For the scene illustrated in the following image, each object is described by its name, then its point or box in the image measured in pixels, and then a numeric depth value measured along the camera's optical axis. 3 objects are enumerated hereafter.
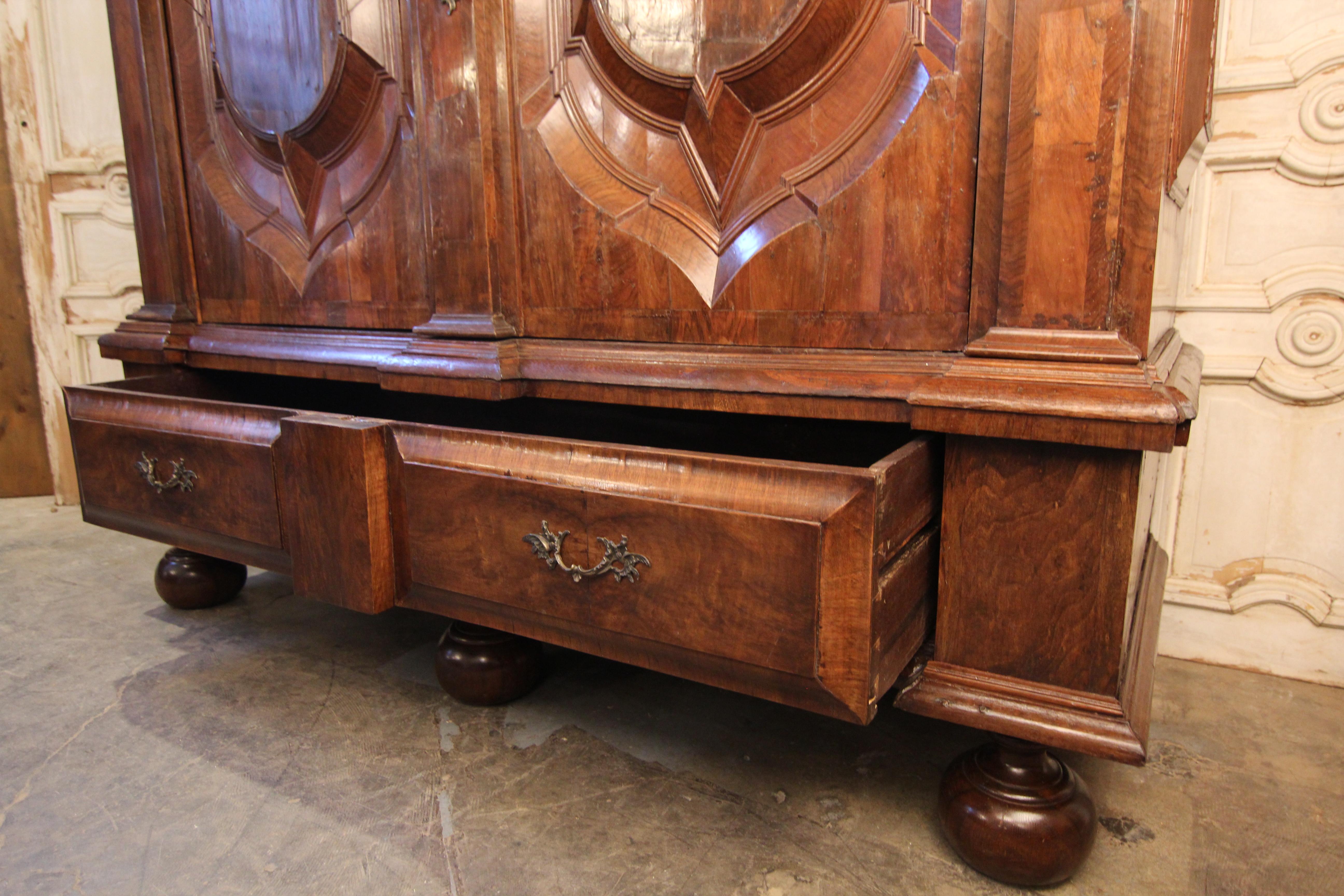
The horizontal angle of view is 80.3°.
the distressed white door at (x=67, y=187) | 2.13
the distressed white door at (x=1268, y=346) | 1.16
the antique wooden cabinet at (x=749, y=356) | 0.69
